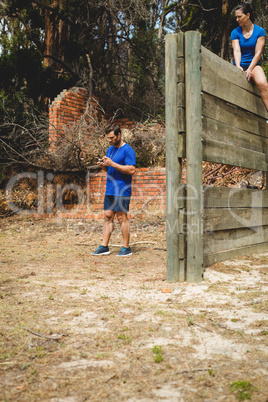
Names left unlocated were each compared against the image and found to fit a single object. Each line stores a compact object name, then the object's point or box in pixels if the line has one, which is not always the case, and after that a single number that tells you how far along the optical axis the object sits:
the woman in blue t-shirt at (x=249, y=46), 4.45
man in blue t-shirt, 5.06
